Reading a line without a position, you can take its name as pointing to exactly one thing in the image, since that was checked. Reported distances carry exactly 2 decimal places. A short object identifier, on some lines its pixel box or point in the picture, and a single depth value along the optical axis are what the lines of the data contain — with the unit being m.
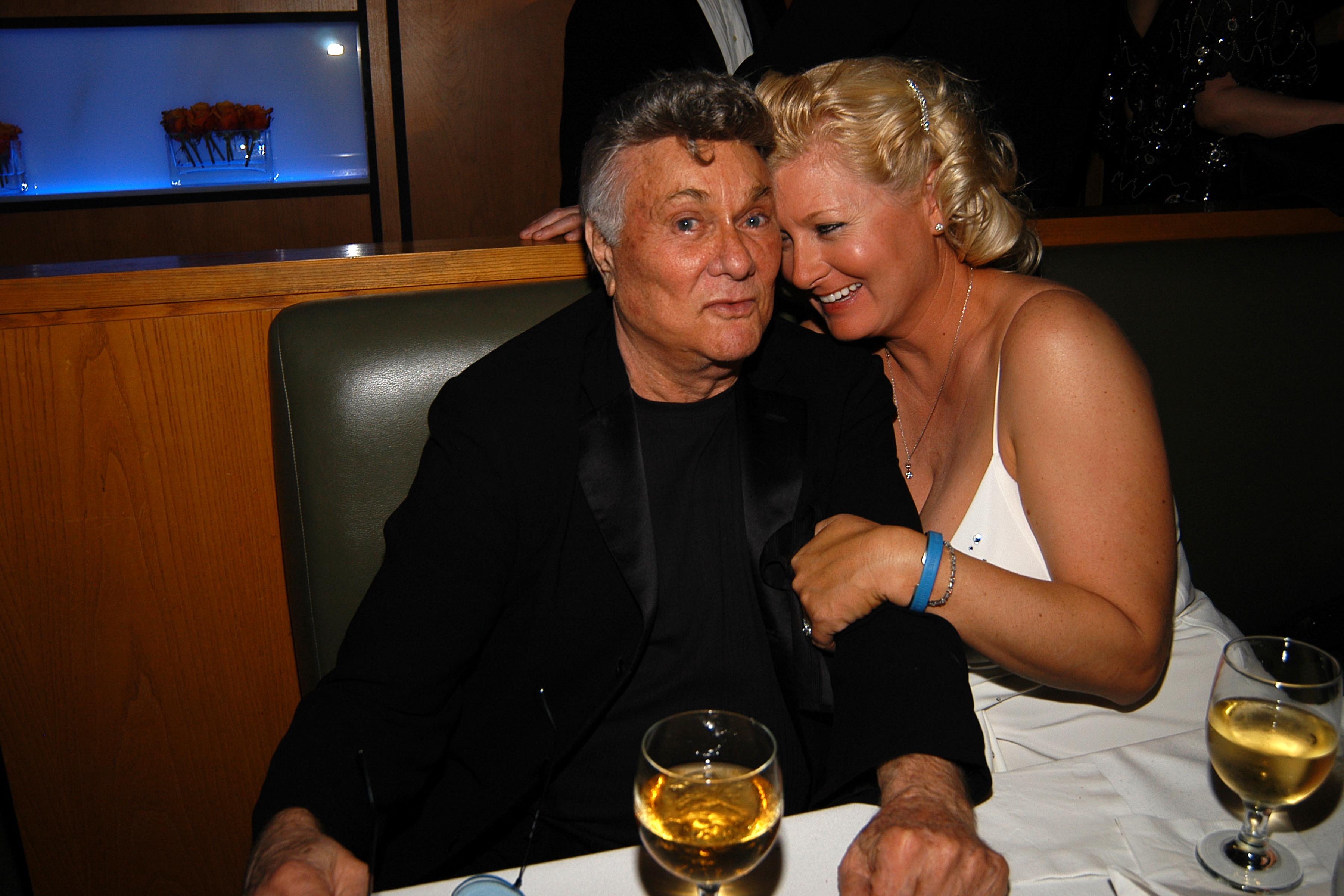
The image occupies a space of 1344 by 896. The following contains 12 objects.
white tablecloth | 0.78
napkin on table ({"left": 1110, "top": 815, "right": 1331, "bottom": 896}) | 0.77
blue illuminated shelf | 3.72
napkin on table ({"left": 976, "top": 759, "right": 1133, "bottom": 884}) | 0.80
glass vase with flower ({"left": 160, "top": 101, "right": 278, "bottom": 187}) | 3.85
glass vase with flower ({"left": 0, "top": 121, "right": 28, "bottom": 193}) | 3.67
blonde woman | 1.22
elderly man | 1.23
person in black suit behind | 1.73
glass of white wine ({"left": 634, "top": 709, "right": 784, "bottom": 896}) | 0.67
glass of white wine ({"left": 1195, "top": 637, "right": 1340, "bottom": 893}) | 0.77
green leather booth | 1.45
